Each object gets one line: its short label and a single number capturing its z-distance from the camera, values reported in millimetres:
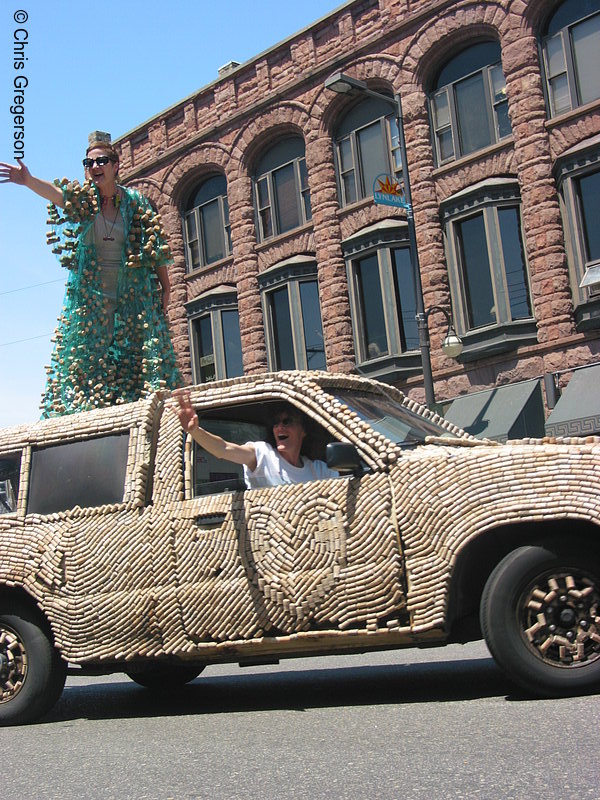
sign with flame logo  18688
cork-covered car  4992
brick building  20391
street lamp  18453
